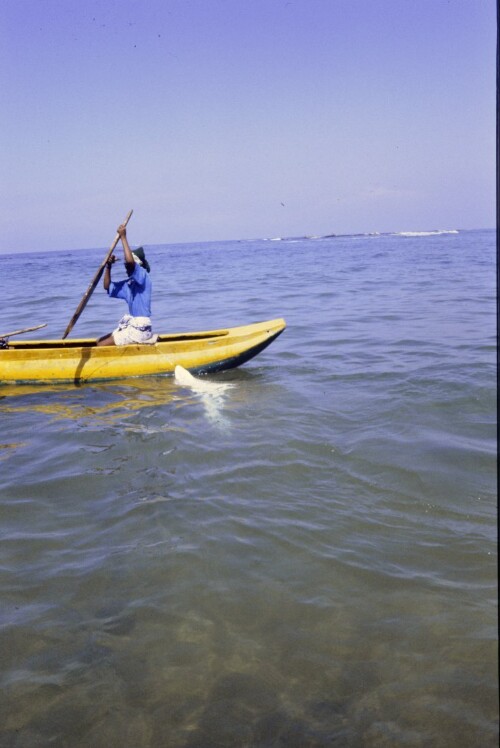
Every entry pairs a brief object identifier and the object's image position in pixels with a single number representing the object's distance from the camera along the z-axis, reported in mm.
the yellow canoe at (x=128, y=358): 8180
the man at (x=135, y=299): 7883
